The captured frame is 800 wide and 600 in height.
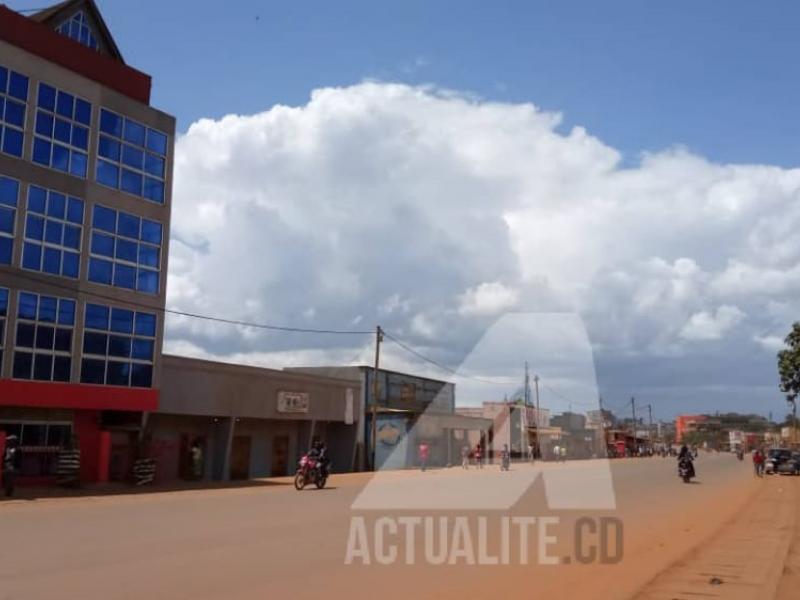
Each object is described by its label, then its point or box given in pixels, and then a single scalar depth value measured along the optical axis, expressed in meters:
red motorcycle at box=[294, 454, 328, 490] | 26.89
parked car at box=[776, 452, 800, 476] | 47.59
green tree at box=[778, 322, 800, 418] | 33.62
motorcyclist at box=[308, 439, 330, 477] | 27.11
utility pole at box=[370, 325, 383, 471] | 43.61
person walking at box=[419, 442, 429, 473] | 46.19
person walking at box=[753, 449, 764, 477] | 44.15
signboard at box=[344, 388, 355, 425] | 45.12
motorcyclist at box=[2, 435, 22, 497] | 21.22
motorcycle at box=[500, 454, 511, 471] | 47.97
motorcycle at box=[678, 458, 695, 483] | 35.12
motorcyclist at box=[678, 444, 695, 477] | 35.41
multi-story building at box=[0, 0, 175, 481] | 24.83
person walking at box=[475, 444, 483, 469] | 53.56
